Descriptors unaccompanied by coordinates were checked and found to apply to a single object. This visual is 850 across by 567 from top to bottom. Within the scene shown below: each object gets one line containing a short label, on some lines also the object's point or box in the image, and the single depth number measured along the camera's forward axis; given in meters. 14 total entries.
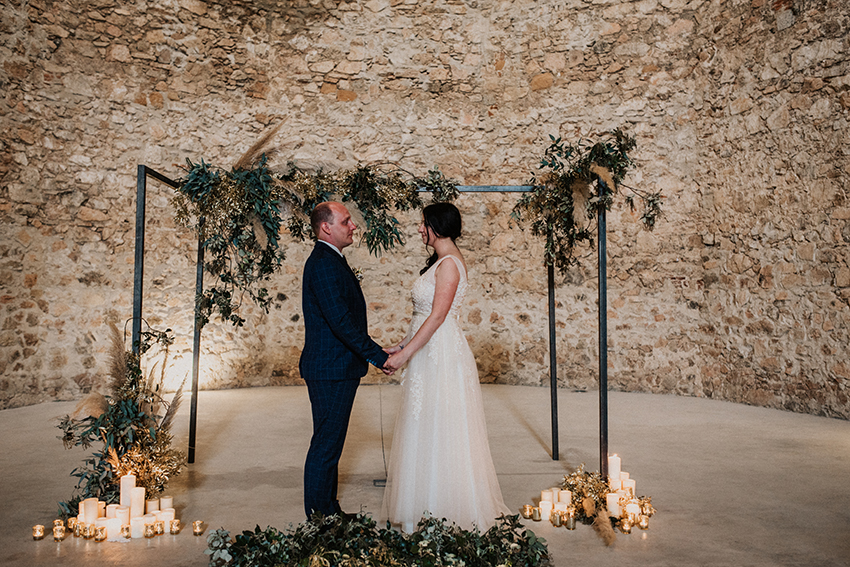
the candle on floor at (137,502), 3.04
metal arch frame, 3.31
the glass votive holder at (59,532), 2.88
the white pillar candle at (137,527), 2.96
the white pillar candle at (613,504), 3.13
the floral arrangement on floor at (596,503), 3.00
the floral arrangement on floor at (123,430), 3.22
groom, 2.84
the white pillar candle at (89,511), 2.97
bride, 2.94
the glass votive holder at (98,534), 2.90
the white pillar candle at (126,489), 3.08
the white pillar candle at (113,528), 2.93
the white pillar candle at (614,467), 3.45
